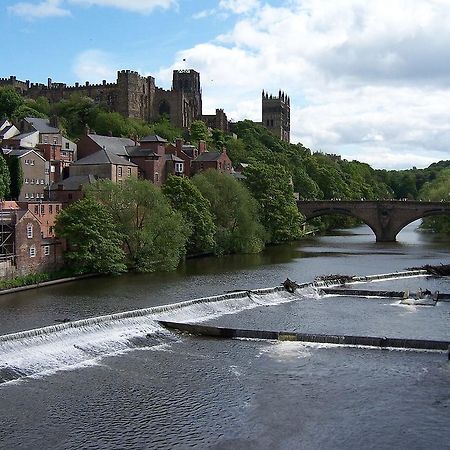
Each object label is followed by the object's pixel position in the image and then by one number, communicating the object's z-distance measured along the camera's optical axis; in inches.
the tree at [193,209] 2576.3
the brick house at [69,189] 2539.4
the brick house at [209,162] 3388.3
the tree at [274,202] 3260.3
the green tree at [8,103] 4131.4
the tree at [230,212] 2834.6
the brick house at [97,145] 3041.3
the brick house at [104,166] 2746.1
